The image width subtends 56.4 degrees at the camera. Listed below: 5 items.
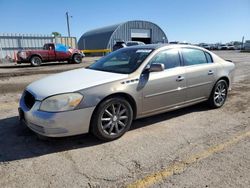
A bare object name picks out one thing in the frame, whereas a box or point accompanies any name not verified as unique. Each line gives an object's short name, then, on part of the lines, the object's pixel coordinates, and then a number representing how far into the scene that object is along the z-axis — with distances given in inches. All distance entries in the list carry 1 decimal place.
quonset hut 1510.8
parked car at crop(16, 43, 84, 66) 647.1
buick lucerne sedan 132.6
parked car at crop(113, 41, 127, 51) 883.6
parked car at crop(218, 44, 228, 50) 2386.6
